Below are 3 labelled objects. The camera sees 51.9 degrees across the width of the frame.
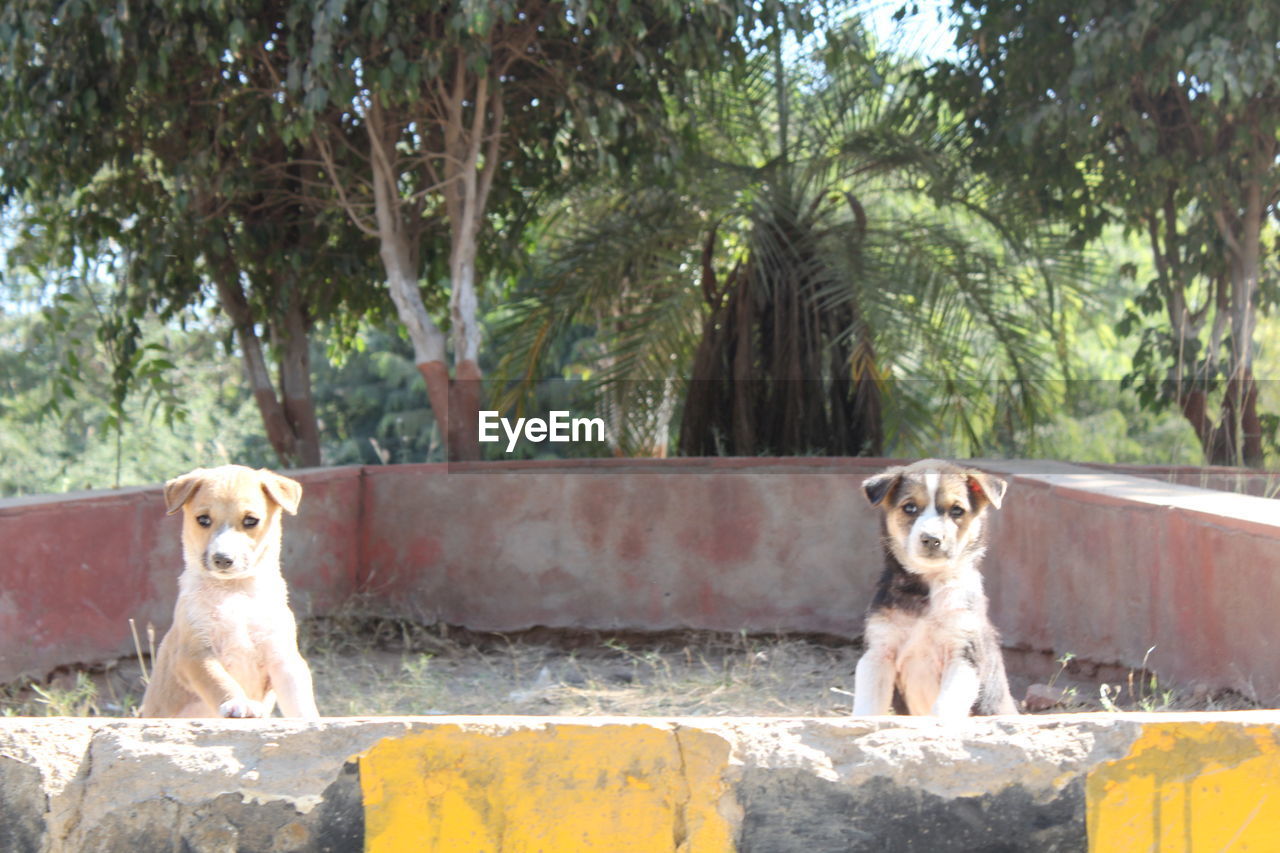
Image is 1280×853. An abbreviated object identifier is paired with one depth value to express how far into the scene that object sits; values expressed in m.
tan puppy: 4.11
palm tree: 10.13
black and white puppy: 4.21
